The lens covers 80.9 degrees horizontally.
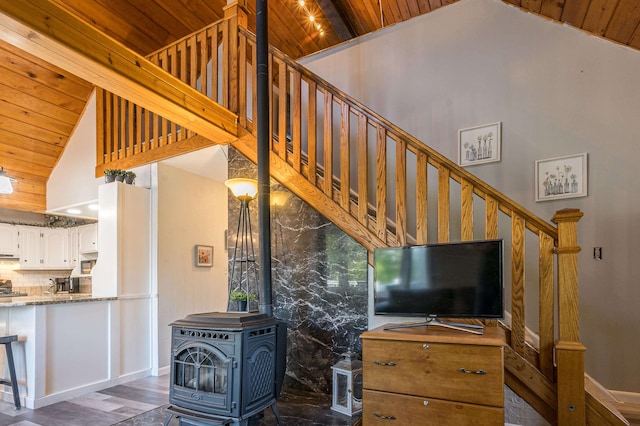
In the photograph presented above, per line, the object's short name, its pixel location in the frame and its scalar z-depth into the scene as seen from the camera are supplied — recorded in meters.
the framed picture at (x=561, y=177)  3.46
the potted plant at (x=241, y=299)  3.20
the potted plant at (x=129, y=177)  4.42
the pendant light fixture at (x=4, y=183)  4.05
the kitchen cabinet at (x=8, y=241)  5.70
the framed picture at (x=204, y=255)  5.01
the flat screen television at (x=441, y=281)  2.31
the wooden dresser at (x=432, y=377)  2.05
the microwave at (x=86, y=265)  6.27
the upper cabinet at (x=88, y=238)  6.18
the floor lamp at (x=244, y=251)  3.41
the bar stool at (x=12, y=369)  3.33
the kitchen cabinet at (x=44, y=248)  5.97
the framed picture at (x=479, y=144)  3.82
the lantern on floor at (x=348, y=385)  2.74
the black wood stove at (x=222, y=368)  2.44
